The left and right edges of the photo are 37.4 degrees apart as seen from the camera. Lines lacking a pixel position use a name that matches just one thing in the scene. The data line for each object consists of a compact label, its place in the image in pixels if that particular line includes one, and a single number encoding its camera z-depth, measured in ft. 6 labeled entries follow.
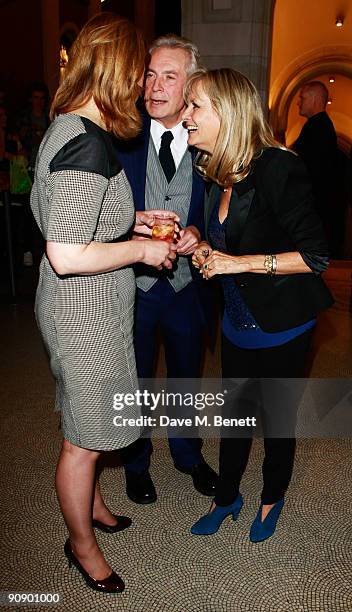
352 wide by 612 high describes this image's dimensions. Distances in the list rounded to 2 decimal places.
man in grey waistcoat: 6.74
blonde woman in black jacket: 5.37
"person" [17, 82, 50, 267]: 21.48
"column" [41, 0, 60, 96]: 33.83
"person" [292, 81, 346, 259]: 16.74
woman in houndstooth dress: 4.36
